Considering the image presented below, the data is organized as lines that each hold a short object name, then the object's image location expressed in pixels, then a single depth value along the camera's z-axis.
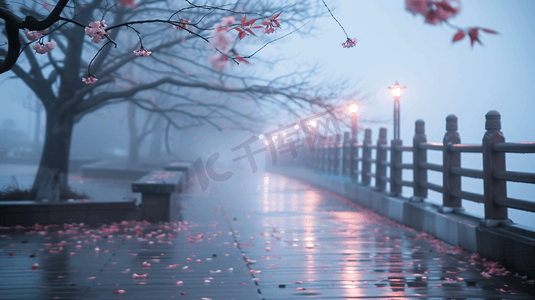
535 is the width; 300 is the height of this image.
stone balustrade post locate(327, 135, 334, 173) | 20.45
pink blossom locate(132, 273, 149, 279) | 4.63
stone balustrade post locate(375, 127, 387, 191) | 11.59
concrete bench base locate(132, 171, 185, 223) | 8.02
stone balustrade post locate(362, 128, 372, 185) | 13.38
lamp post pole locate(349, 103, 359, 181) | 14.40
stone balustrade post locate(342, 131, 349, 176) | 16.58
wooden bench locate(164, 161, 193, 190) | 16.75
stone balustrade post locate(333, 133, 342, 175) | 19.12
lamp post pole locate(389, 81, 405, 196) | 10.09
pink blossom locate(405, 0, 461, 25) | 2.24
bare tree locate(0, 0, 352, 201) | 9.34
